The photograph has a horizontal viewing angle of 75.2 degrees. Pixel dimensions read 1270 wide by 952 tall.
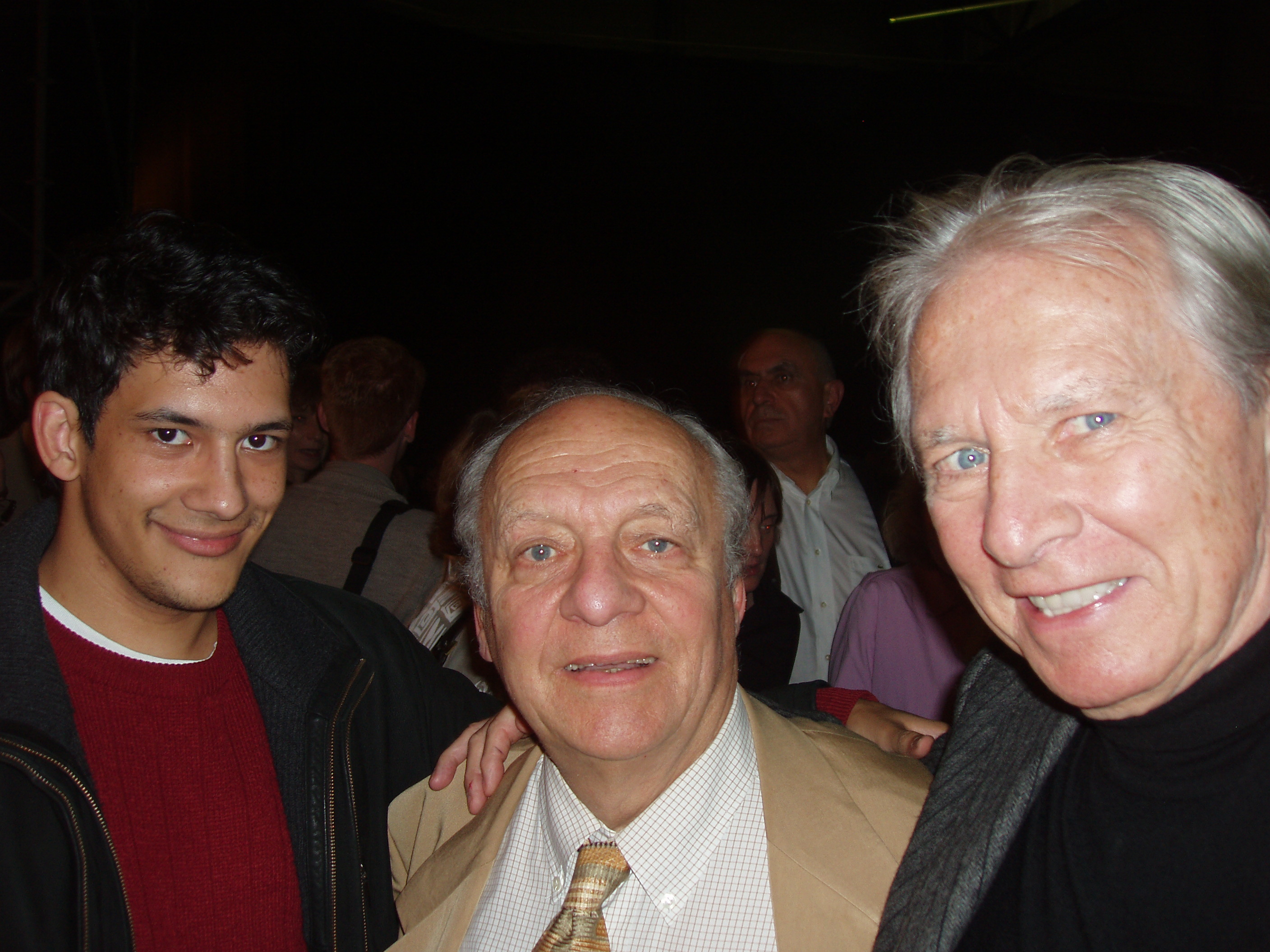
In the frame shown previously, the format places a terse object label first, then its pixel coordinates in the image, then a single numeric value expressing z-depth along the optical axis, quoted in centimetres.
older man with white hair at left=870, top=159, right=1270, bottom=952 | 101
